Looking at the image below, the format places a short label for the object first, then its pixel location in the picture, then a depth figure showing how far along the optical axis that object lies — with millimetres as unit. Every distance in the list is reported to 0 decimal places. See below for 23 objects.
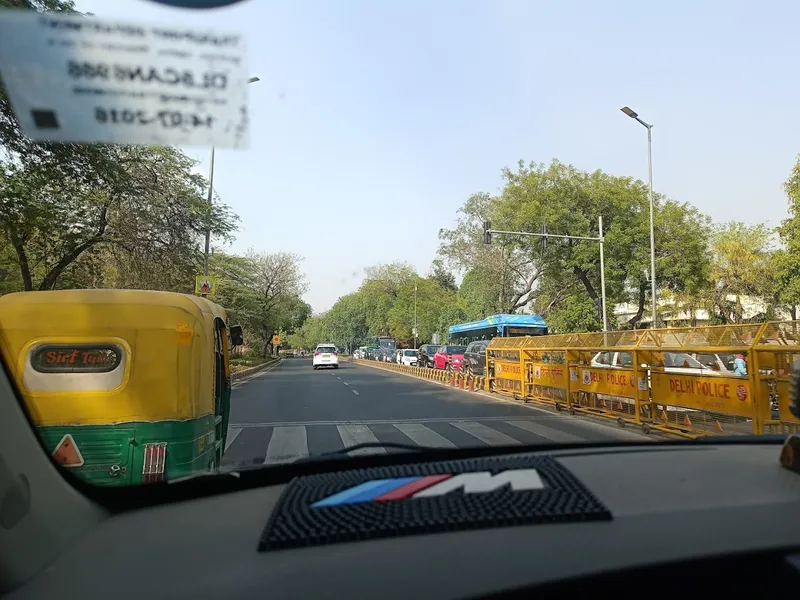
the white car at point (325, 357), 39031
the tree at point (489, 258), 41688
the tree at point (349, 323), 93750
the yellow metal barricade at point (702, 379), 8305
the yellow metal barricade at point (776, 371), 7734
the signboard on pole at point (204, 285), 13633
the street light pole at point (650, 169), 23656
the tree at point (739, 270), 32719
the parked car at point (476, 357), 25719
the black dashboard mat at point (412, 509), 1616
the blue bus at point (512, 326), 30297
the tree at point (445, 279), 81825
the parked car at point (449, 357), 31656
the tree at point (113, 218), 11203
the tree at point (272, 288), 40500
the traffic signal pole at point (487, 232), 22672
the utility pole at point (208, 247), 15893
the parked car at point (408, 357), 44531
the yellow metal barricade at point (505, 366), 16719
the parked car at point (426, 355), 40600
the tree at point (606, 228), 32250
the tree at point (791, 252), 23500
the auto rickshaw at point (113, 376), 3695
